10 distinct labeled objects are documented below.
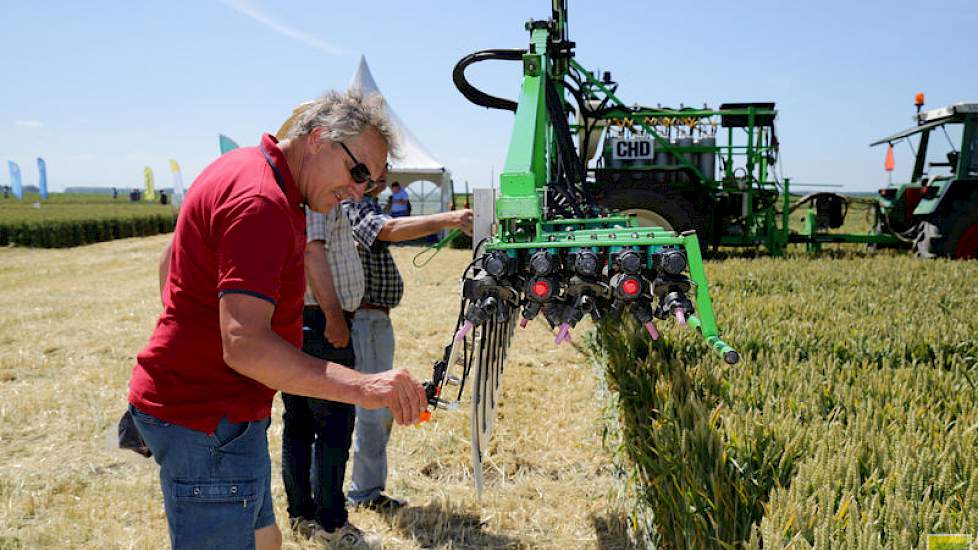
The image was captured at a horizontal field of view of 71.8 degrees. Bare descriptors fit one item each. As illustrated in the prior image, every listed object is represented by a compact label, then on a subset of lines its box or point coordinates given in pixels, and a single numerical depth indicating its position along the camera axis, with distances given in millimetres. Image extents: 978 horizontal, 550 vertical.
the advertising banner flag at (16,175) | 50709
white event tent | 20141
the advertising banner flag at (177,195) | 29625
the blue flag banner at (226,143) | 11577
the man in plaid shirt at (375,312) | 3684
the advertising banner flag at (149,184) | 45969
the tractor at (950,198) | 10516
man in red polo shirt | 1697
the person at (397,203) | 16609
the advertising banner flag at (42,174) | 49469
